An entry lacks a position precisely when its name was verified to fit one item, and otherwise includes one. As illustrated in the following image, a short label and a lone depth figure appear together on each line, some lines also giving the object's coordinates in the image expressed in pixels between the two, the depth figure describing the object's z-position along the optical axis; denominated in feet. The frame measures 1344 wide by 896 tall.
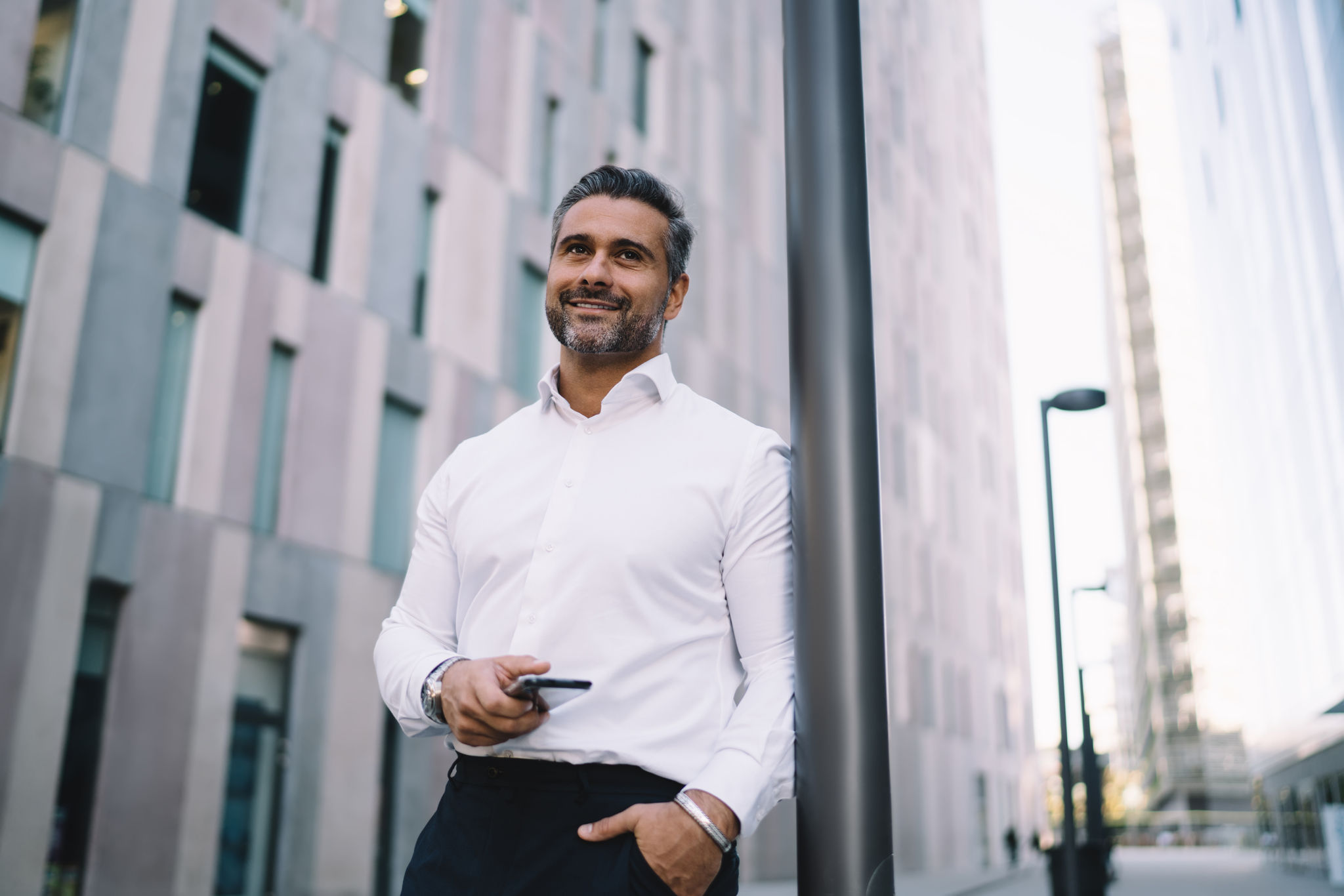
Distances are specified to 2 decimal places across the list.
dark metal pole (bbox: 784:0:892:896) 5.79
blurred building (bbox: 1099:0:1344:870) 79.82
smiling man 6.61
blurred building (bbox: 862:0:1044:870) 118.73
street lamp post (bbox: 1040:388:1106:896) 47.01
